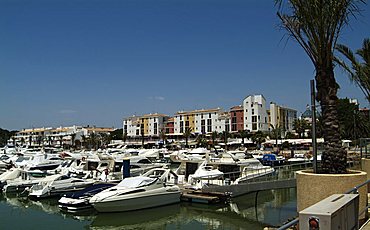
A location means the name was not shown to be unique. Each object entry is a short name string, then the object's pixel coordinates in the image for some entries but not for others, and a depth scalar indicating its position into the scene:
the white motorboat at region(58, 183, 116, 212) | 25.12
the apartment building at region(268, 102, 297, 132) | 137.38
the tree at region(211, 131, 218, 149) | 114.82
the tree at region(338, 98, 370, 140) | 74.06
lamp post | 12.30
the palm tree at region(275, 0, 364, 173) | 11.23
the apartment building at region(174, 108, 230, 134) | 139.00
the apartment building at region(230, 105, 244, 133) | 133.62
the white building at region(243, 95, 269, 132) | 129.12
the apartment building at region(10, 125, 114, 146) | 170.70
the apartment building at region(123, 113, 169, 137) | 157.12
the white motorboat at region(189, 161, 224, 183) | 30.29
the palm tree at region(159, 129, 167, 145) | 136.24
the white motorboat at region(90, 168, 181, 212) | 23.53
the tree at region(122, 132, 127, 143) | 149.98
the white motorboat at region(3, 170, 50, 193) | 33.19
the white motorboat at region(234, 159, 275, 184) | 29.38
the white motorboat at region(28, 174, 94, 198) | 29.81
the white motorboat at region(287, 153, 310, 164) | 59.22
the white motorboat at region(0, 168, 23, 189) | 35.84
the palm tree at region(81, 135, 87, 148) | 139.05
